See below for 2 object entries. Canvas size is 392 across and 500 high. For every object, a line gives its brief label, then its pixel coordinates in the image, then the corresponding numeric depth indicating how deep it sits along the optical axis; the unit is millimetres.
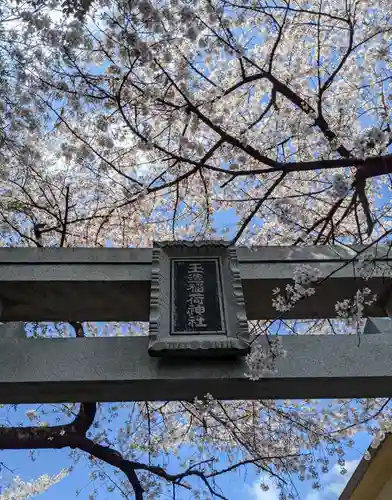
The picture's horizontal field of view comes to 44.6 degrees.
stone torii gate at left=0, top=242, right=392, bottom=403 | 2684
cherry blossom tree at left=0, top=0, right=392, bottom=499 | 3613
